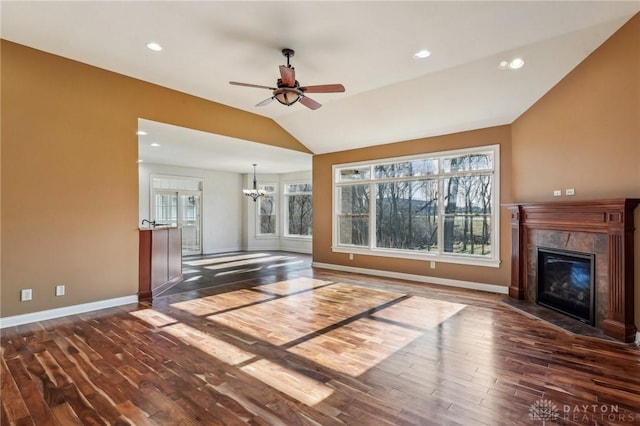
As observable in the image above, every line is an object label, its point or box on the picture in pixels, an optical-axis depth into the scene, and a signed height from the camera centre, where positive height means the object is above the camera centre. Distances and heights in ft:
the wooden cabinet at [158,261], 16.37 -2.56
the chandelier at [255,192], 32.83 +2.29
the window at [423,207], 18.44 +0.49
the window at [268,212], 37.99 +0.29
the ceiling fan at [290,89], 11.46 +4.60
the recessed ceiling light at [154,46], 12.37 +6.56
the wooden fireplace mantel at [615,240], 10.76 -0.88
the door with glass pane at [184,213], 31.22 +0.16
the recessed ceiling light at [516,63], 13.17 +6.24
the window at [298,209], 35.83 +0.60
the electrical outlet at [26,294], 12.73 -3.16
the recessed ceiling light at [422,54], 12.82 +6.48
